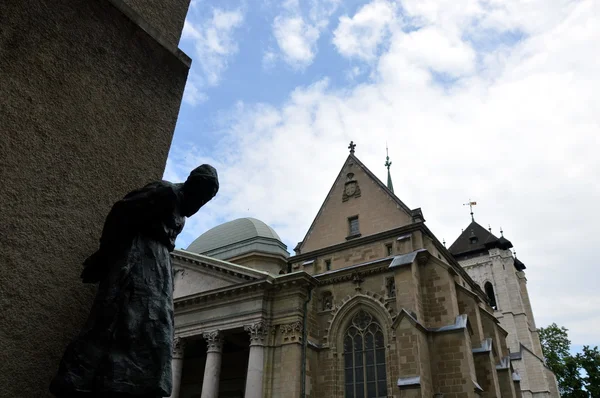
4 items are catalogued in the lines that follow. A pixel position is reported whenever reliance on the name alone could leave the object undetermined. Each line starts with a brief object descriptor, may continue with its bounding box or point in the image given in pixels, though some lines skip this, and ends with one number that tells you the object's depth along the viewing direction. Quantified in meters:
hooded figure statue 2.33
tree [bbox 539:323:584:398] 40.19
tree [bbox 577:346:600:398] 37.78
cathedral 18.53
